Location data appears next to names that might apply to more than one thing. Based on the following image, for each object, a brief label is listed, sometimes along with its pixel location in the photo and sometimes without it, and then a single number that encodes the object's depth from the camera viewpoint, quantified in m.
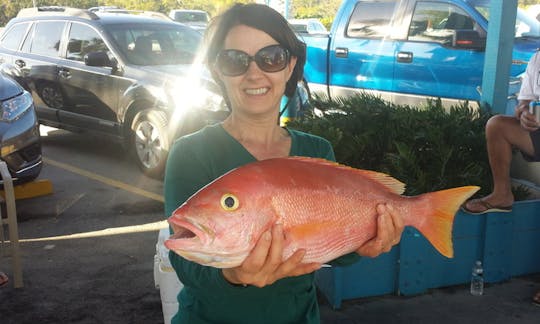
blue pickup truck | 7.93
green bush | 4.33
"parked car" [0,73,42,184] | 5.80
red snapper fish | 1.43
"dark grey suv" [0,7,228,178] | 6.78
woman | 1.77
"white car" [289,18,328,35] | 19.42
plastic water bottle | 4.14
